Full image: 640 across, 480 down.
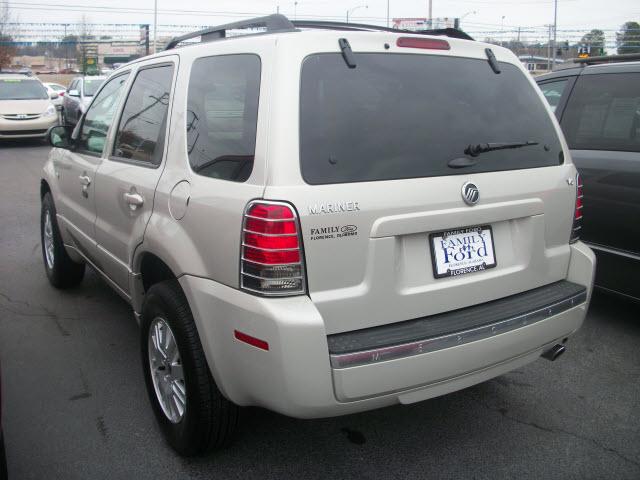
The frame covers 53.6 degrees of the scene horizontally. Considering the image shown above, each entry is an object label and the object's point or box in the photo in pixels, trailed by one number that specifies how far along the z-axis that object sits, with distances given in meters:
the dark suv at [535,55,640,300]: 4.27
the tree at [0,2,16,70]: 52.12
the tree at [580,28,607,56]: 61.24
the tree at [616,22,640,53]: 54.51
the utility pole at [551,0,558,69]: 45.44
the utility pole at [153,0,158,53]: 44.47
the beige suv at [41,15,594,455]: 2.37
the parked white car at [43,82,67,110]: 18.74
